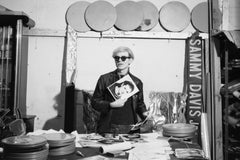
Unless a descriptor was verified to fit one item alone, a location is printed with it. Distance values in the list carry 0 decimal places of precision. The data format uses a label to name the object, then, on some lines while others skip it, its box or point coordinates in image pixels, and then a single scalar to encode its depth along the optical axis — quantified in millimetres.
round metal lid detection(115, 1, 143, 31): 3543
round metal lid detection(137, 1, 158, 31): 3590
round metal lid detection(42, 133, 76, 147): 1475
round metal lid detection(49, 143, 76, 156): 1472
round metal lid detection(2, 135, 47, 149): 1275
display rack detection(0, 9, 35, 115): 3193
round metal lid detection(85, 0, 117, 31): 3553
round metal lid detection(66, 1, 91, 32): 3580
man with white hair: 2719
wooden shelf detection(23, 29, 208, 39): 3559
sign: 3346
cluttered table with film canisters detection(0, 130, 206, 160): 1302
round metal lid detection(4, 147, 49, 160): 1273
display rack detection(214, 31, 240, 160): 2617
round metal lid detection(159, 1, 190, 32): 3582
